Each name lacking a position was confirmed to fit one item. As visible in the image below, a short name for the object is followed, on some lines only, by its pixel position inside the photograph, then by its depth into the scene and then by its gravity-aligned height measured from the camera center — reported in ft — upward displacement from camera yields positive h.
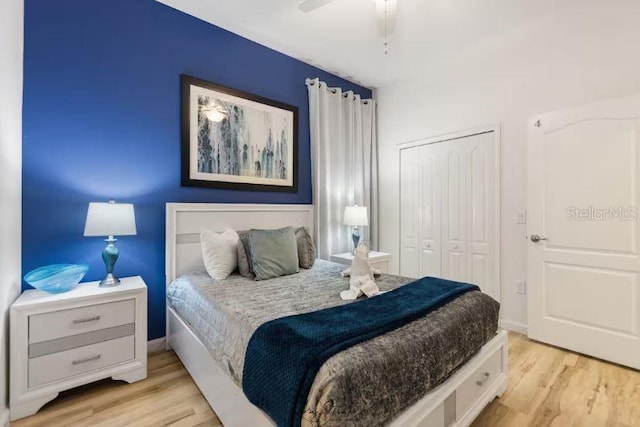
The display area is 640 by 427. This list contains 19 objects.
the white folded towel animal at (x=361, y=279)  5.95 -1.36
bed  3.46 -2.03
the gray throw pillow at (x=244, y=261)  7.84 -1.26
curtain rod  11.31 +4.96
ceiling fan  6.91 +5.36
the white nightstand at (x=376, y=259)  10.71 -1.69
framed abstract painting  8.70 +2.39
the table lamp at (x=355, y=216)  11.00 -0.09
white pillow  7.59 -1.03
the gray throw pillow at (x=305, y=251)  9.02 -1.13
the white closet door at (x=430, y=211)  11.50 +0.11
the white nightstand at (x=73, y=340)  5.52 -2.56
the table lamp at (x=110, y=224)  6.33 -0.23
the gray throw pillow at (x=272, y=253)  7.68 -1.06
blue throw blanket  3.47 -1.66
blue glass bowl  5.97 -1.30
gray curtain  11.41 +2.15
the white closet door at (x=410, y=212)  12.21 +0.07
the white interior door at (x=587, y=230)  7.41 -0.44
